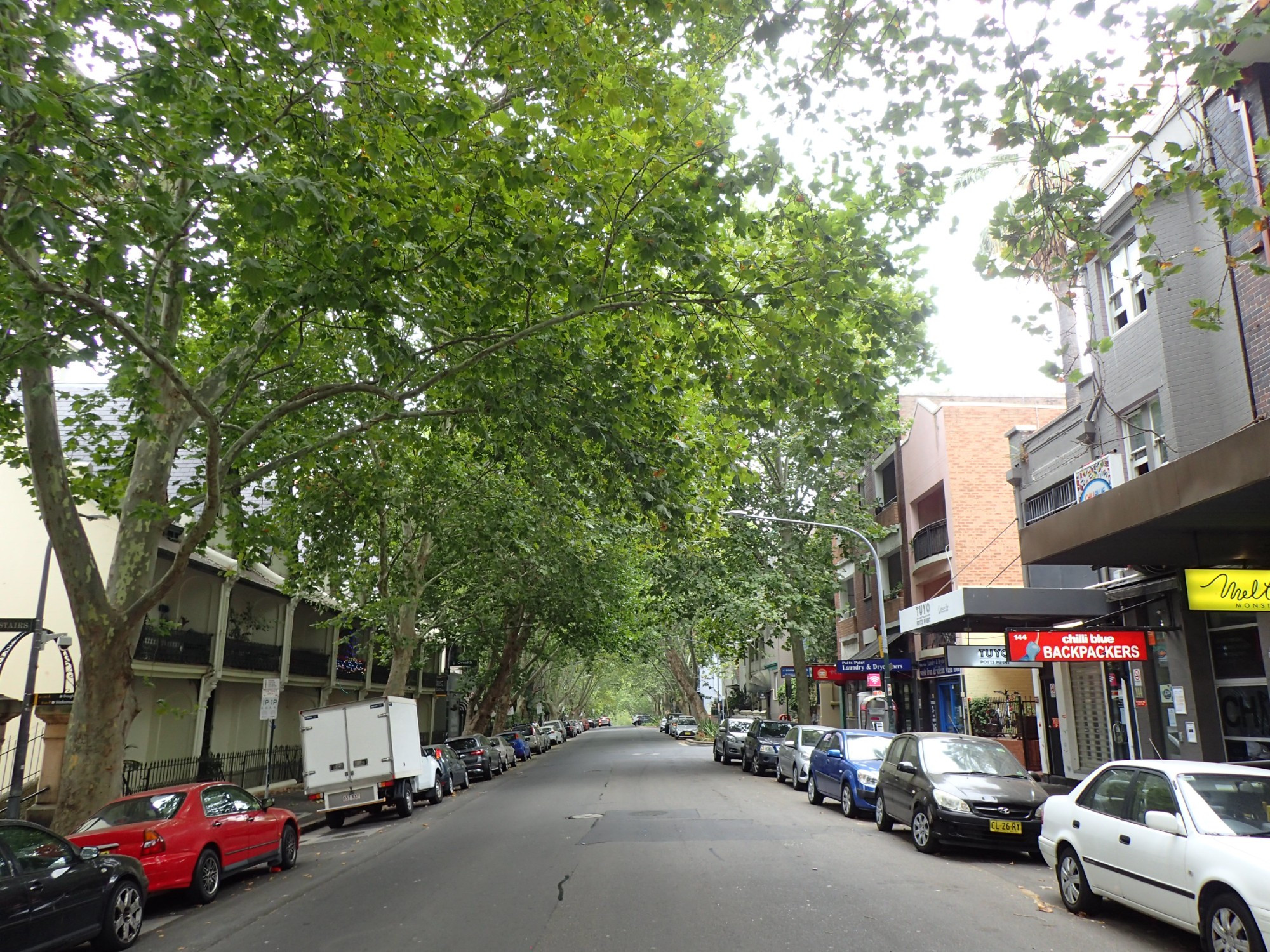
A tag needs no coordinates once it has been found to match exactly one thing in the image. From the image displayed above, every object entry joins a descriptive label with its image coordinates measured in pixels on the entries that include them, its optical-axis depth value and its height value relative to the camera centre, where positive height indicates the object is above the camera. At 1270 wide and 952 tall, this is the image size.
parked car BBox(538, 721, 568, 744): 55.37 -1.91
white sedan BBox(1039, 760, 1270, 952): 6.40 -1.14
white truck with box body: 18.62 -1.14
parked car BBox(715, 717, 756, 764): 32.91 -1.40
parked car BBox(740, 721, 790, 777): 28.28 -1.43
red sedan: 10.09 -1.47
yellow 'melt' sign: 11.40 +1.28
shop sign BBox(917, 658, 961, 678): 27.14 +0.87
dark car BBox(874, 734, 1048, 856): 11.46 -1.20
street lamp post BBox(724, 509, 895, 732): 24.07 +1.79
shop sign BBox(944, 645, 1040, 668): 19.06 +0.83
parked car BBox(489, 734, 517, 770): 33.38 -1.82
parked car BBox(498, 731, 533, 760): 38.22 -1.87
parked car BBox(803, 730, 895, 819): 16.27 -1.25
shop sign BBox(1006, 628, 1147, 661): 14.68 +0.80
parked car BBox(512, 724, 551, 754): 46.02 -1.87
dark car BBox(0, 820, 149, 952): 7.39 -1.61
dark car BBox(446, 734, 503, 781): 29.12 -1.68
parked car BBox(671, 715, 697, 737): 62.12 -1.85
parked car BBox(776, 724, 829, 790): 22.64 -1.32
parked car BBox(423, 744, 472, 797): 24.31 -1.84
